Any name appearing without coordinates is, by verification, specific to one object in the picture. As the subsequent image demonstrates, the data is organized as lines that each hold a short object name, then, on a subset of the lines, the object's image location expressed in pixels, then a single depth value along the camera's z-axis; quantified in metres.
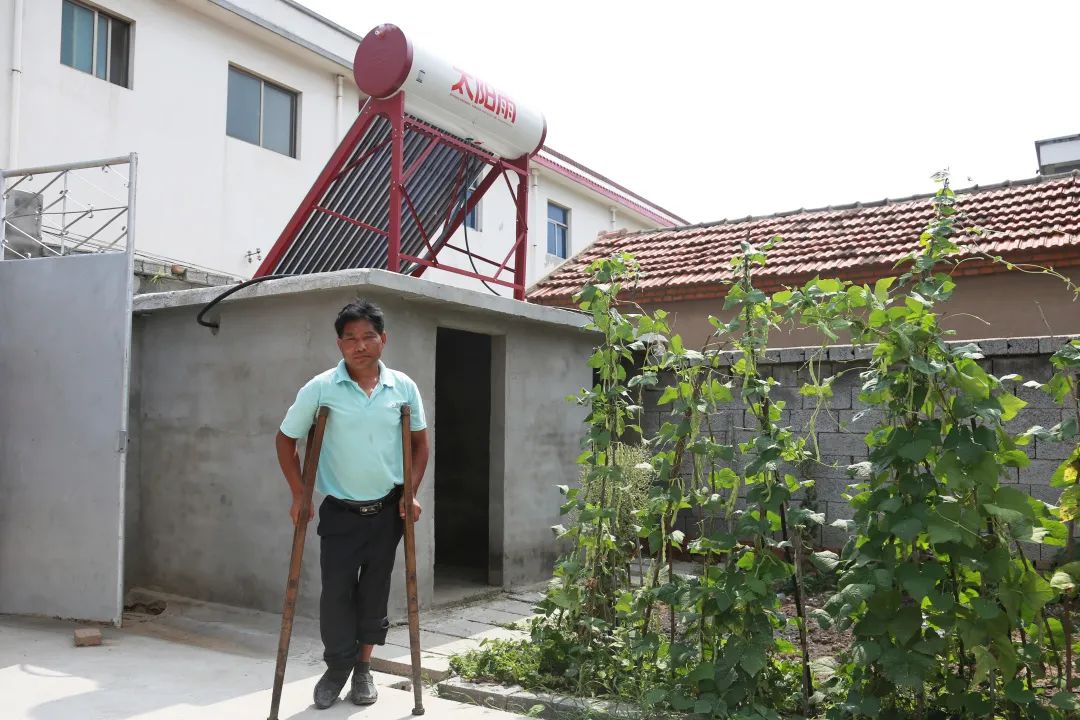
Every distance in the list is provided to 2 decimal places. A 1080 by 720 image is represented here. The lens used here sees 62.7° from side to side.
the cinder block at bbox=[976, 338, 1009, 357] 6.45
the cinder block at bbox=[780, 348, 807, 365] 7.47
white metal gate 5.69
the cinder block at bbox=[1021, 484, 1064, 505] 6.37
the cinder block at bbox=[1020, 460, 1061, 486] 6.38
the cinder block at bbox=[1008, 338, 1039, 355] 6.36
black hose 6.03
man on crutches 4.10
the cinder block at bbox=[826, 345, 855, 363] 7.13
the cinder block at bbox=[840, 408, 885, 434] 7.05
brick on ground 5.23
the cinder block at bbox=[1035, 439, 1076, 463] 6.30
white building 10.66
